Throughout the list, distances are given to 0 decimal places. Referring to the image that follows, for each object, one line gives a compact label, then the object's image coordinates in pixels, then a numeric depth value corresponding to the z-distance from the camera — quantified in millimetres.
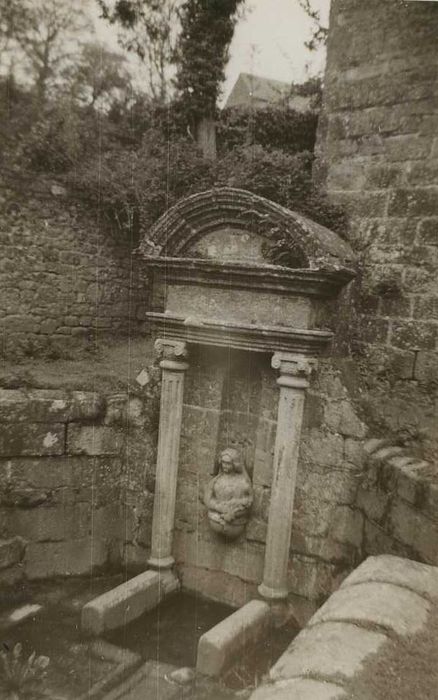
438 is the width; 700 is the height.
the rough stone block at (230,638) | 3680
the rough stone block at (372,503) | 3850
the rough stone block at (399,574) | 2394
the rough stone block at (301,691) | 1654
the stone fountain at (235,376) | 4250
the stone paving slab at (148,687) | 3619
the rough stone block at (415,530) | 3275
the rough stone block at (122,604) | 4141
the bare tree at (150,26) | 7496
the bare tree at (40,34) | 7656
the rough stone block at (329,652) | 1805
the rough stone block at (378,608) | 2072
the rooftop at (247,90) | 11098
